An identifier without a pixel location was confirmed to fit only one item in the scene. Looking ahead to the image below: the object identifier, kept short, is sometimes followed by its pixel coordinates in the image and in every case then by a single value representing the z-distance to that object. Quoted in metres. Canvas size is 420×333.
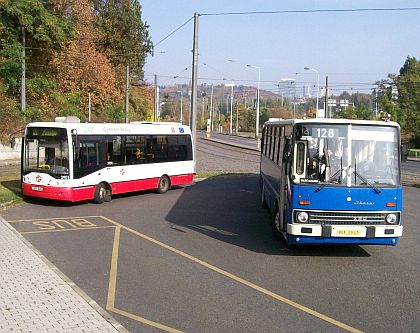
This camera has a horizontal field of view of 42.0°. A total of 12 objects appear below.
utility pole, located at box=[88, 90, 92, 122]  48.62
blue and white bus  9.81
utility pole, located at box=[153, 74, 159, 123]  54.58
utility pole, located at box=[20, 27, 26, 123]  37.08
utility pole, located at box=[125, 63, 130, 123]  47.42
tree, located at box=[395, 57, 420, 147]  70.19
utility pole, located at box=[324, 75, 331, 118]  42.33
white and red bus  16.92
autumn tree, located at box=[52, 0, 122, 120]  47.78
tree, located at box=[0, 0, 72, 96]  38.44
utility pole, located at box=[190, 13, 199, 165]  25.37
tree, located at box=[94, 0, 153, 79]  60.97
